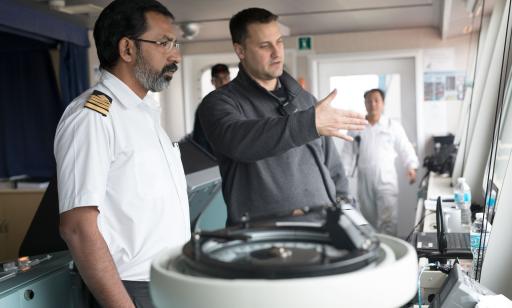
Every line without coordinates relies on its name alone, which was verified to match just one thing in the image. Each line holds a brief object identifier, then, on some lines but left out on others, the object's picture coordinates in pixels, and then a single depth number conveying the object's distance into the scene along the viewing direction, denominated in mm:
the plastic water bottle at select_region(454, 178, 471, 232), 3078
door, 7234
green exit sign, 7207
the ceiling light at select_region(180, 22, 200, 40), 5820
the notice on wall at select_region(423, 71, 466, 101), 6957
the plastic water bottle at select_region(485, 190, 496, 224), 2505
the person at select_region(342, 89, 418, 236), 6383
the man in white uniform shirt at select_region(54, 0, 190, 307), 1622
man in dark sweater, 1928
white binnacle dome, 758
